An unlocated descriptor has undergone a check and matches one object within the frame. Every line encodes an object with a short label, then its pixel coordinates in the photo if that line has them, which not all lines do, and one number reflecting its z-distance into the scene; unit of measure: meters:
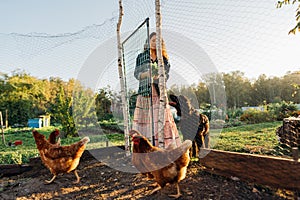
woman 2.34
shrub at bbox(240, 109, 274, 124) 9.53
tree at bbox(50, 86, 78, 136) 5.98
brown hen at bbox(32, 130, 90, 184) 2.11
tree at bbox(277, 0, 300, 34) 2.69
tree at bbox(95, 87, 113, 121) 7.18
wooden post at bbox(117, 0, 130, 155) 2.96
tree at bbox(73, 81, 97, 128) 6.38
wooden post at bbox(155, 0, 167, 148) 2.09
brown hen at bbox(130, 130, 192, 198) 1.68
